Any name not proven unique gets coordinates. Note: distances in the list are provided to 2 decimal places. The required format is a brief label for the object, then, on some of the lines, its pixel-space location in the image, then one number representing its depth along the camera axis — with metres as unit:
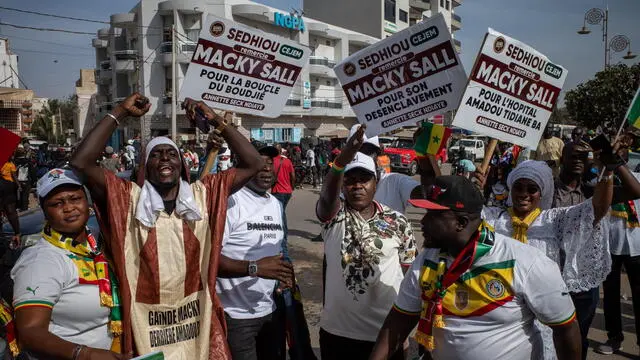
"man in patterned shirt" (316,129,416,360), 2.94
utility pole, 21.00
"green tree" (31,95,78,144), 66.06
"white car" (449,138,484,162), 33.34
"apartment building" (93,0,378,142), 36.19
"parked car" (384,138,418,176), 24.48
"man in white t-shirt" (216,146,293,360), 3.26
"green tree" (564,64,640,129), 23.97
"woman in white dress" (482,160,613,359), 3.17
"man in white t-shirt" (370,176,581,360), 2.13
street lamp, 23.12
